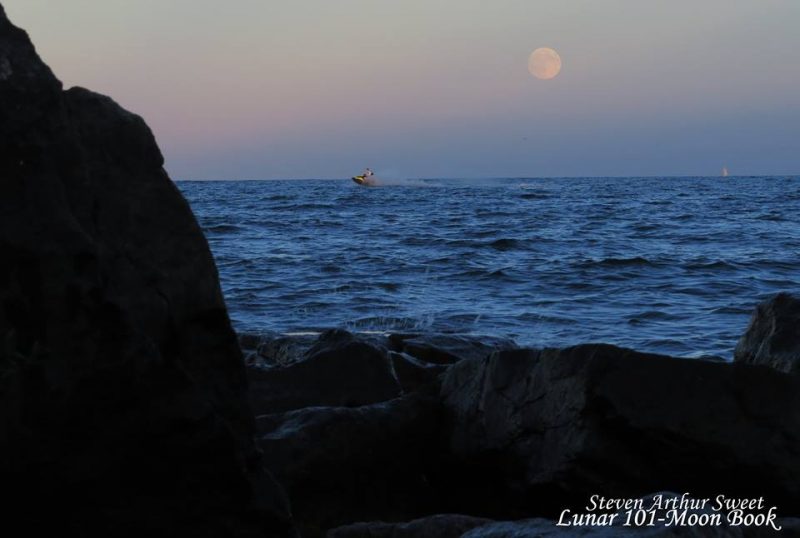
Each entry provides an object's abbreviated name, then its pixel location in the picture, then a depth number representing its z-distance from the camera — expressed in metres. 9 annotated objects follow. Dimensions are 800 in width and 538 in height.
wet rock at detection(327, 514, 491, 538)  8.24
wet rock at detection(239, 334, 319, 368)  18.12
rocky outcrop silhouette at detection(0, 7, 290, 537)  5.43
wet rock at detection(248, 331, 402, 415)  12.92
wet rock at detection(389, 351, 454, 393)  14.12
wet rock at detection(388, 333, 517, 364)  16.50
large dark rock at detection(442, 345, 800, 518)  9.63
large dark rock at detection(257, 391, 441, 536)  10.21
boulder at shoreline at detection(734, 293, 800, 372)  12.31
